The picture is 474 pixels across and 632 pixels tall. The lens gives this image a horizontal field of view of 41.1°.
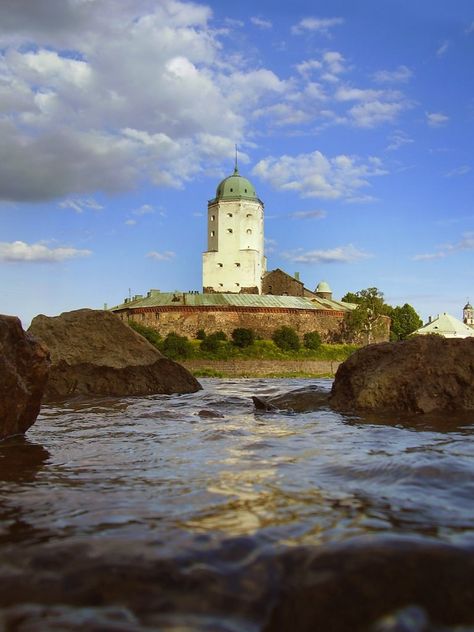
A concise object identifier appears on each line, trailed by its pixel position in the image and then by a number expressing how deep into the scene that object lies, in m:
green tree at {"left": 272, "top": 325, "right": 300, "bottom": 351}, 57.31
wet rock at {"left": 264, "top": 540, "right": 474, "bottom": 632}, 1.75
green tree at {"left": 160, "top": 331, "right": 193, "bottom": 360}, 52.81
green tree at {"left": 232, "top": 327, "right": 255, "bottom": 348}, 56.50
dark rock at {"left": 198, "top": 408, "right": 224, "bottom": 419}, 7.37
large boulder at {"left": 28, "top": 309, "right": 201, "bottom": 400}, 10.91
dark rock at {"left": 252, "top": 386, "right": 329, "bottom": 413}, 8.53
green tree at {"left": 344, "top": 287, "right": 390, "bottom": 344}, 63.50
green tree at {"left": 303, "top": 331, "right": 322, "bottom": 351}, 58.69
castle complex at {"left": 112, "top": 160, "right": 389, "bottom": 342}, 60.62
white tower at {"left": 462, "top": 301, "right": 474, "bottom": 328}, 143.50
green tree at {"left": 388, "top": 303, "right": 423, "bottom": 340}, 81.62
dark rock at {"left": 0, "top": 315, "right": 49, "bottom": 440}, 5.09
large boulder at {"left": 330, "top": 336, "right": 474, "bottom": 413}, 7.21
